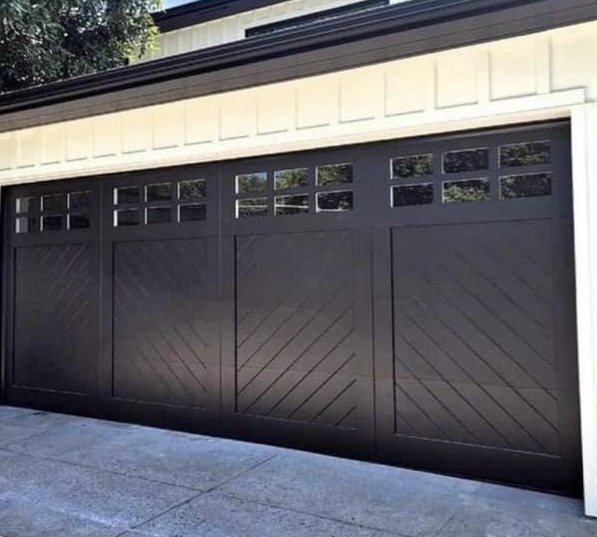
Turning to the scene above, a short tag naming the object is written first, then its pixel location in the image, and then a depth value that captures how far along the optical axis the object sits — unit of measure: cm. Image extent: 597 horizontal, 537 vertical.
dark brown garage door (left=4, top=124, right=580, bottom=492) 409
